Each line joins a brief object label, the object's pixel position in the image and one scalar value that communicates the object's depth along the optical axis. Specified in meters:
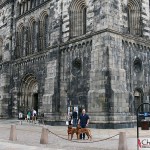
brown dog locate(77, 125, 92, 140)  15.81
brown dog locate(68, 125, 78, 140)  15.95
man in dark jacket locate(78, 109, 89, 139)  16.30
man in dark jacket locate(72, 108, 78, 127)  23.43
